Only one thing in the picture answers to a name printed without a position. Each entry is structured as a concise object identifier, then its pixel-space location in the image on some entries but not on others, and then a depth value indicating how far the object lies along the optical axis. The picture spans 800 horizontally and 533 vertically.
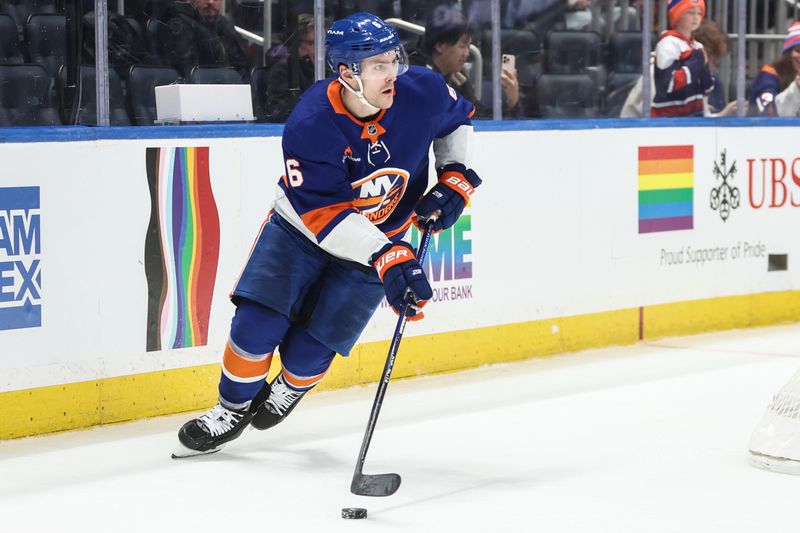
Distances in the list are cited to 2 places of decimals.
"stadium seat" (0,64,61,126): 7.90
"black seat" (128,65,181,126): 8.52
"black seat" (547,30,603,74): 11.12
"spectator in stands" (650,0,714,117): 11.91
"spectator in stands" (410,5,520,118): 10.21
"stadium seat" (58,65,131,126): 8.20
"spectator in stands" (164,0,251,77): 8.74
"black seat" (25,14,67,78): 8.02
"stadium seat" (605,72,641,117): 11.52
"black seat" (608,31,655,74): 11.49
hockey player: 6.47
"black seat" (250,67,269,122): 9.21
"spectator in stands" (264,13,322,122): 9.30
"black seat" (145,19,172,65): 8.60
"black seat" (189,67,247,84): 8.85
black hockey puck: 6.03
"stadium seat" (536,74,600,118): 11.02
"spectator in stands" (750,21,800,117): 12.80
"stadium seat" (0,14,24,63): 7.84
